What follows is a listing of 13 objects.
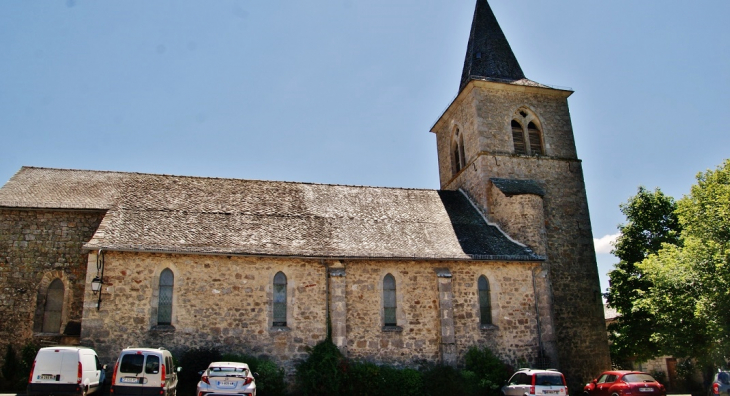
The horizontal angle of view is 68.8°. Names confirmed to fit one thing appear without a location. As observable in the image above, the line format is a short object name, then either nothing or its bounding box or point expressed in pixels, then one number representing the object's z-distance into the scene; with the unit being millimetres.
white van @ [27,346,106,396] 12914
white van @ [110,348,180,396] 13117
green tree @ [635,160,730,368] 17719
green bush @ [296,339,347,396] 17031
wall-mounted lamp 16531
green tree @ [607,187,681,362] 23844
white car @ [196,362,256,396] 13344
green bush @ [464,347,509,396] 18078
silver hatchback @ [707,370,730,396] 15697
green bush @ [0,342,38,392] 16594
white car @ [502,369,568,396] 15453
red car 16594
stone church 17516
